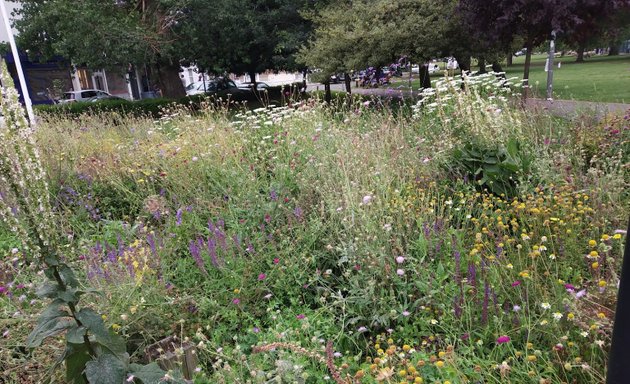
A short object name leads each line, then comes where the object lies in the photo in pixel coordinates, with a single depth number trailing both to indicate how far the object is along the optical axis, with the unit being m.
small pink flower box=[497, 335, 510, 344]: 1.94
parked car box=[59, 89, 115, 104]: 27.65
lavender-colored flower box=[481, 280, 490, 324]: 2.19
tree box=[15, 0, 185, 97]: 13.32
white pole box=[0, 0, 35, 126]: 11.12
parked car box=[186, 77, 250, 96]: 24.18
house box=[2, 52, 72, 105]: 31.85
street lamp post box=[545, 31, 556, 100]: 13.00
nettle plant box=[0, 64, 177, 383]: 1.72
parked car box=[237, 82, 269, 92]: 25.74
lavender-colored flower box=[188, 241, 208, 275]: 2.90
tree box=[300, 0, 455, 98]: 10.20
